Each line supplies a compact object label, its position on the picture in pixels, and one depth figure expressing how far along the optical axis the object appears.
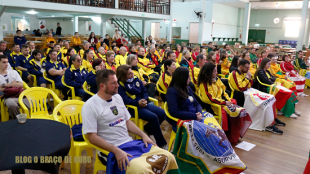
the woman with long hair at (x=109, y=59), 4.49
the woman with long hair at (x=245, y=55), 5.42
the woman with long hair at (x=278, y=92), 4.42
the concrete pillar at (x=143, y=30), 13.86
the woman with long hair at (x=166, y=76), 3.68
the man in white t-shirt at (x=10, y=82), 3.11
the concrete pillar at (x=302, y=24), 10.36
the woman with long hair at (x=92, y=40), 9.41
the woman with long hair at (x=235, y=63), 4.95
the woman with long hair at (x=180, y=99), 2.58
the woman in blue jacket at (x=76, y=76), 3.86
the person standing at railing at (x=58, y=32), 13.69
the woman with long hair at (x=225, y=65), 5.93
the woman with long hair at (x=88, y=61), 4.79
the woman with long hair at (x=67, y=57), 5.54
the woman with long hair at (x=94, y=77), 3.51
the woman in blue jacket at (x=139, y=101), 2.83
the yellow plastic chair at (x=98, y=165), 1.95
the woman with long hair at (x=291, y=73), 5.98
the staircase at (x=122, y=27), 14.33
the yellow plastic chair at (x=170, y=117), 2.66
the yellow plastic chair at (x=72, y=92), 3.88
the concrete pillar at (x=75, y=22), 12.34
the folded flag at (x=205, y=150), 2.30
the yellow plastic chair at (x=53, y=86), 4.30
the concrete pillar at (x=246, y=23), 15.37
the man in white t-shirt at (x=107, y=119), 1.83
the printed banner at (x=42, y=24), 17.22
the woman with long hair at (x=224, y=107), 3.16
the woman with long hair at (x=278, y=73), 5.19
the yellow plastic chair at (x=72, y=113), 2.38
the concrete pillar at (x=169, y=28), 13.23
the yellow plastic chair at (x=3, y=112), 3.30
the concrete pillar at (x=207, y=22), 17.26
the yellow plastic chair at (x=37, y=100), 2.96
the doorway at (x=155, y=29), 20.93
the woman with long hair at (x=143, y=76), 3.96
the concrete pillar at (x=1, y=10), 7.59
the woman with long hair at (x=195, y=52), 7.64
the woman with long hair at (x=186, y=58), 5.24
